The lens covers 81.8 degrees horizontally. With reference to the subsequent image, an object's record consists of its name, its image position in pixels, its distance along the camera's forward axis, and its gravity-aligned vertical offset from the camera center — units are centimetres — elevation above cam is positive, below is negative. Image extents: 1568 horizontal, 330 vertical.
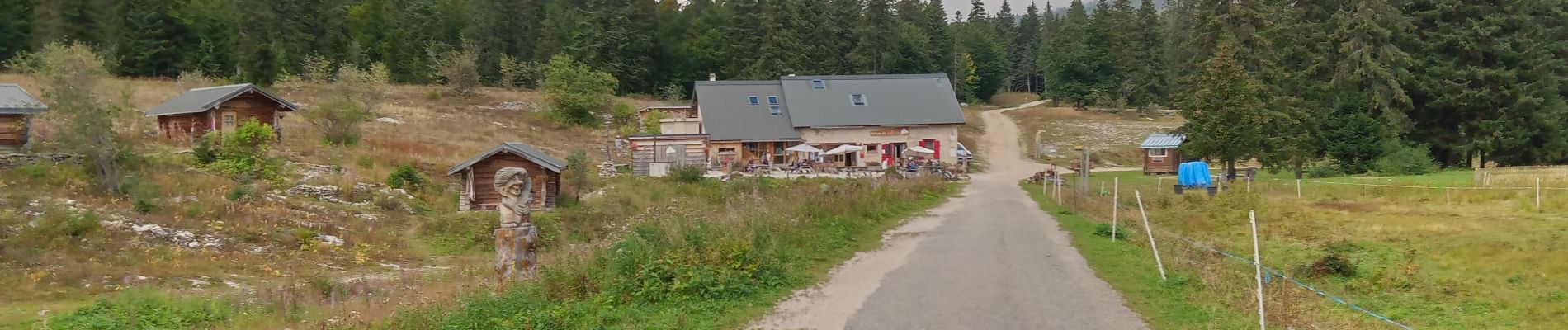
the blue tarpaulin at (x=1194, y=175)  3109 -92
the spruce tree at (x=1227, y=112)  3038 +121
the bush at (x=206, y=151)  2803 -1
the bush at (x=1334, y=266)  1404 -184
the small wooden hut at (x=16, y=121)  2588 +87
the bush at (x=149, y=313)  1259 -236
